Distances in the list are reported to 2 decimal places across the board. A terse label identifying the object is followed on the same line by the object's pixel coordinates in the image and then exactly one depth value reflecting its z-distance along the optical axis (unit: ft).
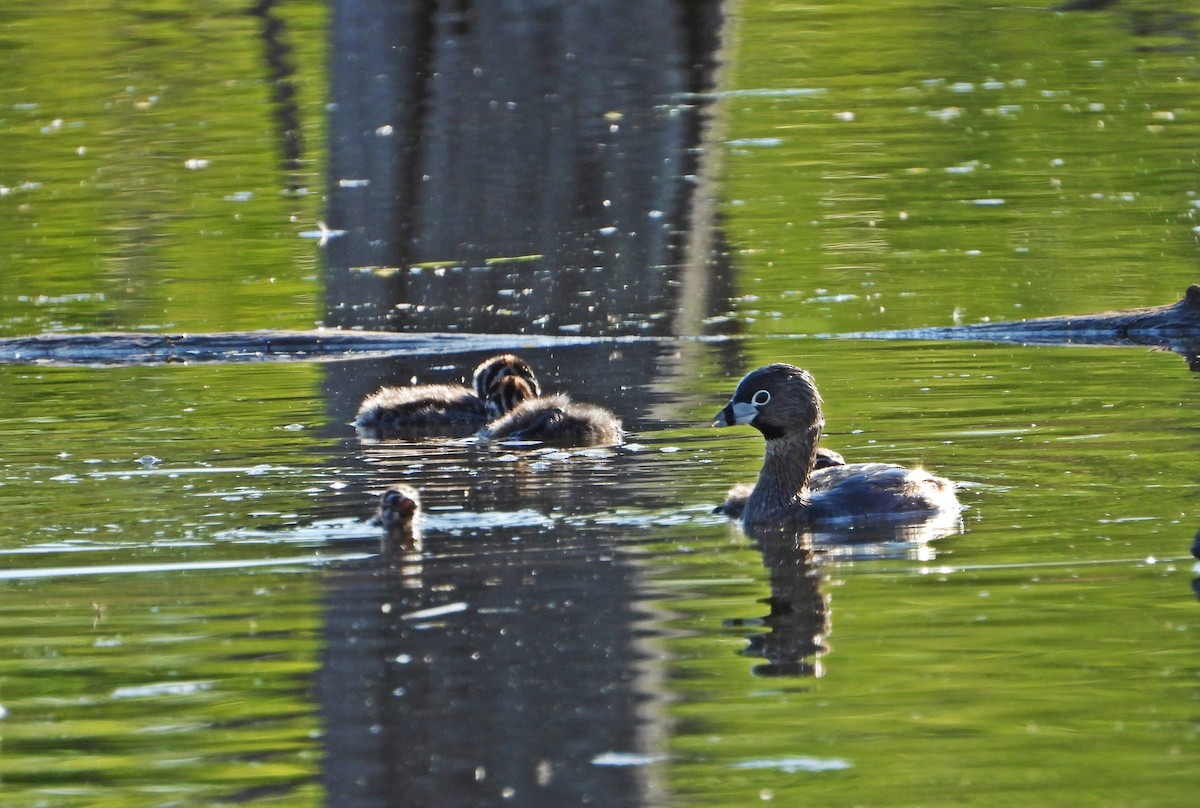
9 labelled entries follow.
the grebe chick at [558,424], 71.82
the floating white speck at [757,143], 157.28
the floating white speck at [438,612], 48.39
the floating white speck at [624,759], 37.76
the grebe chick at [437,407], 76.59
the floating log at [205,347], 90.94
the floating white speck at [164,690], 43.52
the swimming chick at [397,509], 57.21
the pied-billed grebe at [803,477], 59.36
